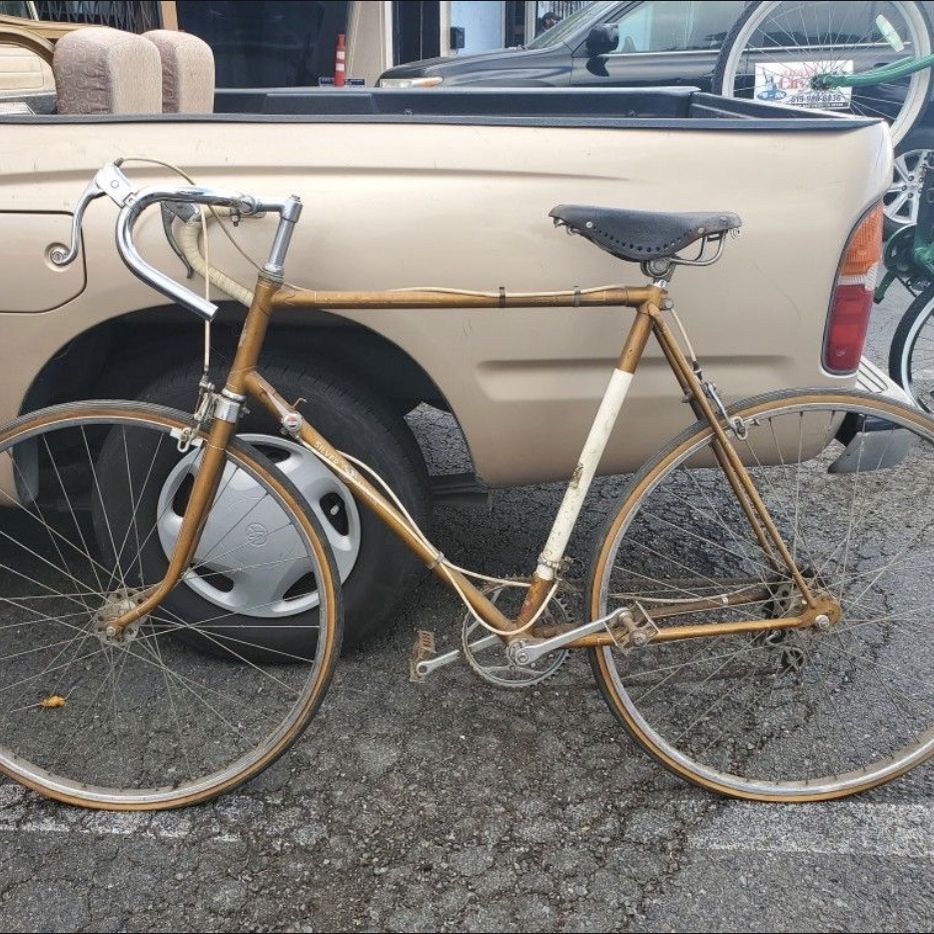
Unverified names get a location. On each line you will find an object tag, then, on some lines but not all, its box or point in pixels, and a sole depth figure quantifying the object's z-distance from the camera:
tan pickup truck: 2.32
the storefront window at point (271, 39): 13.17
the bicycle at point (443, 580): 2.16
